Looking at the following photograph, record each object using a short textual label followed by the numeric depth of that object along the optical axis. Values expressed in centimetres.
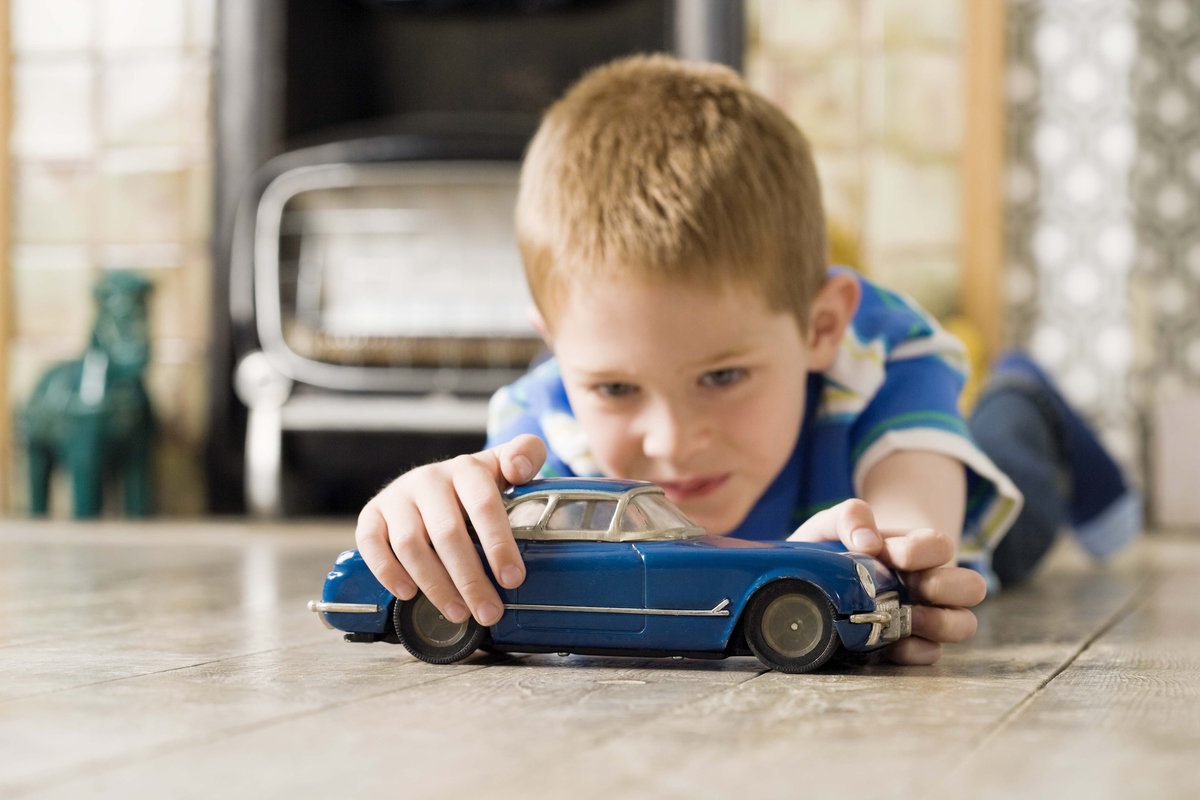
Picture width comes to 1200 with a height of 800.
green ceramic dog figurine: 236
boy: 116
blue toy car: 112
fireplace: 227
